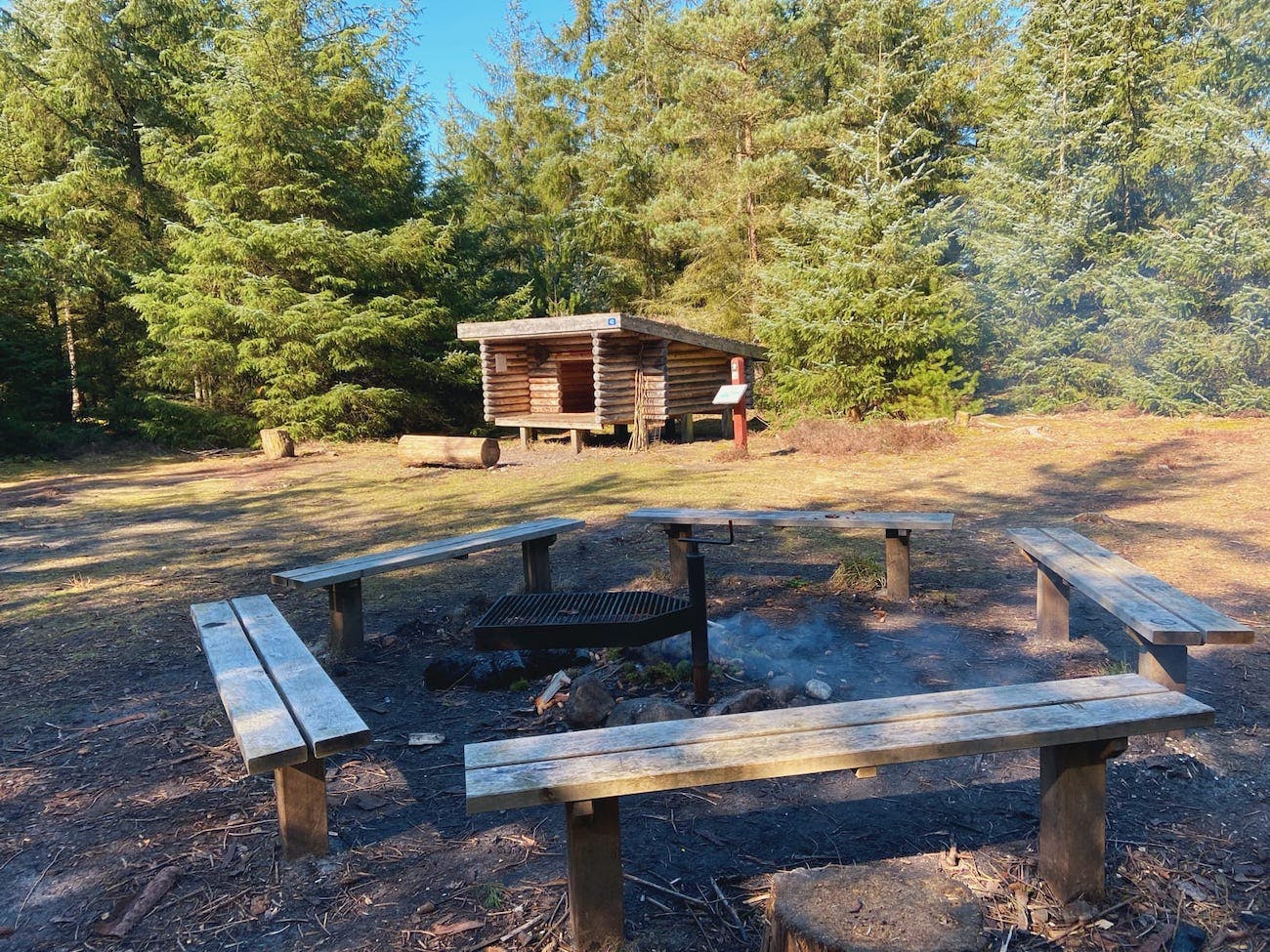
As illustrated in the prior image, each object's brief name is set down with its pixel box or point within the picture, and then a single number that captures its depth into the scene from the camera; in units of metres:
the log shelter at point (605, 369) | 15.06
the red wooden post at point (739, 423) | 14.31
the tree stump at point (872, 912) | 1.87
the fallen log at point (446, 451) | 13.86
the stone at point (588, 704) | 3.94
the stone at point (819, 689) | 4.08
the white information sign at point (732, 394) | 13.89
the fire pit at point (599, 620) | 3.65
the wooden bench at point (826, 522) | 5.59
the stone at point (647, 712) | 3.76
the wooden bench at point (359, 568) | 4.92
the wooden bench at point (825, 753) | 2.25
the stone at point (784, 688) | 4.10
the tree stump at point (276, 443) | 16.80
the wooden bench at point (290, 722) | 2.69
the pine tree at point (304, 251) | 17.64
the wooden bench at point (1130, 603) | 3.45
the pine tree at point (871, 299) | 16.38
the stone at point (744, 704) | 3.89
